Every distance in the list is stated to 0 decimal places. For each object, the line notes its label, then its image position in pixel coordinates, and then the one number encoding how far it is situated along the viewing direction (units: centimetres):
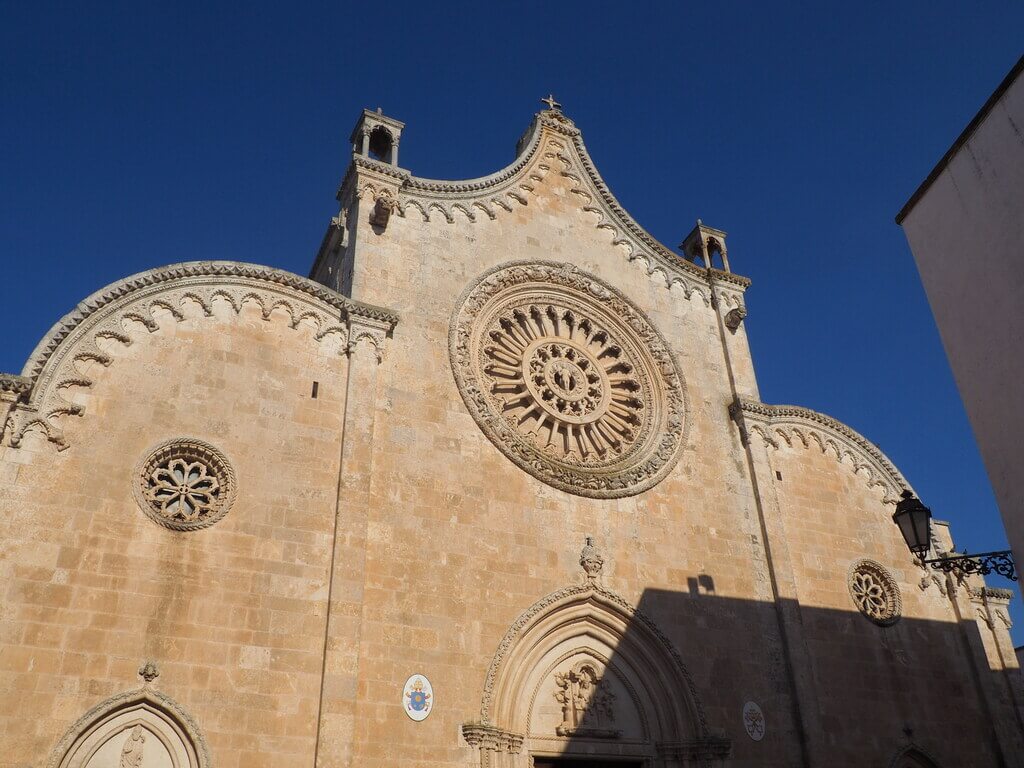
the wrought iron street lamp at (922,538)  971
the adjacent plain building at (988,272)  1018
